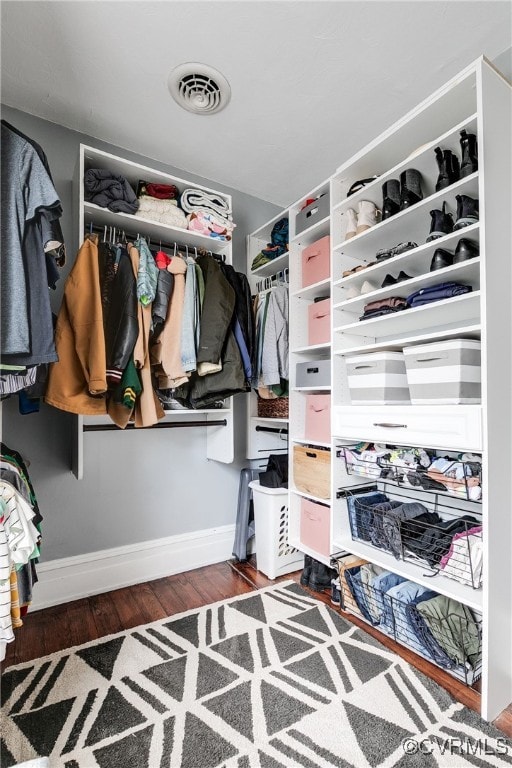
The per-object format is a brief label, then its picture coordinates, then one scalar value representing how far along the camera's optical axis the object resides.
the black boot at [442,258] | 1.44
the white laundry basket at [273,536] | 2.14
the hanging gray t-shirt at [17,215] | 1.01
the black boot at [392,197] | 1.67
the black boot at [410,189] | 1.61
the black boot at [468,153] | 1.35
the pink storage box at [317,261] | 2.02
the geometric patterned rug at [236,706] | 1.08
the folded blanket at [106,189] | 1.85
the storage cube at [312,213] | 2.02
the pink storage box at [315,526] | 1.94
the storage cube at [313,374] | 1.97
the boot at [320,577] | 2.00
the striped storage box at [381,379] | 1.62
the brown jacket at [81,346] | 1.59
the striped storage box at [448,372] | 1.33
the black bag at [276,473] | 2.24
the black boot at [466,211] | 1.34
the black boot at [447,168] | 1.44
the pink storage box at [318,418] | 1.97
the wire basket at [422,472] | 1.29
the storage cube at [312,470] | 1.92
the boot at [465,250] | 1.34
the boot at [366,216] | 1.81
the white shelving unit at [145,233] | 1.80
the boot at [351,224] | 1.88
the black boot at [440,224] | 1.45
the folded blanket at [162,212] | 2.01
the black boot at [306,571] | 2.06
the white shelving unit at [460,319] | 1.25
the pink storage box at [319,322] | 2.03
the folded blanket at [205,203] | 2.15
